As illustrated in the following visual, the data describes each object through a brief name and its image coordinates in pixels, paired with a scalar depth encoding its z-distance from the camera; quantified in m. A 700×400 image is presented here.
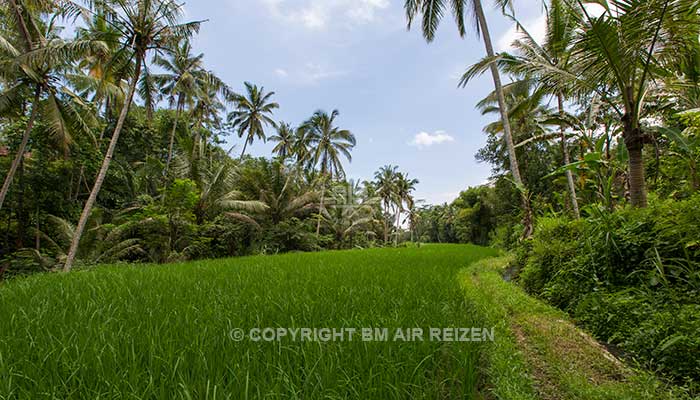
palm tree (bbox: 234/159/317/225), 14.24
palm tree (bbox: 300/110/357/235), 20.17
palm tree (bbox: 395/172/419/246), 32.62
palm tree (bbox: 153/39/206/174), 14.62
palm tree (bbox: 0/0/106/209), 7.23
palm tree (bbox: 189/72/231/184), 11.92
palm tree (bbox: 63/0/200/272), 7.50
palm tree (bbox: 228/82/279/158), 19.66
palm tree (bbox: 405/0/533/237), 7.21
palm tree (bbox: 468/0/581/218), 5.33
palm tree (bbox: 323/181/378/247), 18.06
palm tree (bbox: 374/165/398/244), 31.80
